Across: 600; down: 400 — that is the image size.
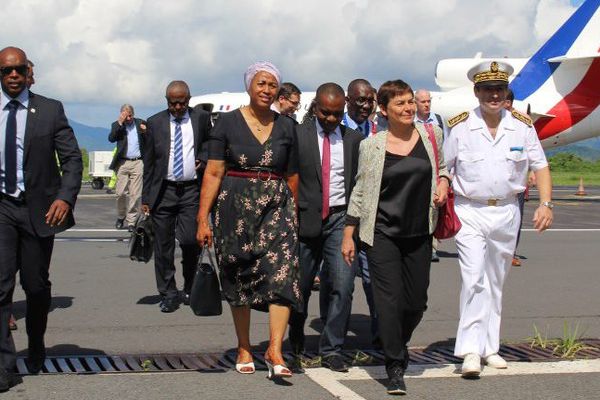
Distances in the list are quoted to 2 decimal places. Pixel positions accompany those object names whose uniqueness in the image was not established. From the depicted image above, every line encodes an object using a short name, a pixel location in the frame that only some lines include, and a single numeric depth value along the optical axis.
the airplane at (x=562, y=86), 28.08
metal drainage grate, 6.24
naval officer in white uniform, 6.21
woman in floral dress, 5.98
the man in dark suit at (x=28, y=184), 5.77
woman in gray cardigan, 5.85
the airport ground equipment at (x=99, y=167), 35.22
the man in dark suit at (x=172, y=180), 8.76
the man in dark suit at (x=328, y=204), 6.33
